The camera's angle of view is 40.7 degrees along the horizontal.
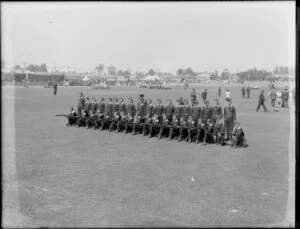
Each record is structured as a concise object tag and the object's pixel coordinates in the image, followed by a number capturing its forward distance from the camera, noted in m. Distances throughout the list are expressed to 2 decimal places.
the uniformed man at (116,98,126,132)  15.24
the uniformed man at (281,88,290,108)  25.23
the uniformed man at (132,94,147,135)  14.76
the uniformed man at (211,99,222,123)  13.67
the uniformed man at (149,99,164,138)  14.13
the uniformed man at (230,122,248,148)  11.92
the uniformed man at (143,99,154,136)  14.36
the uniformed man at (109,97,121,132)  15.37
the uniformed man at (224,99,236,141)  13.21
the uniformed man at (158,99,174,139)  13.81
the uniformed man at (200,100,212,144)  13.48
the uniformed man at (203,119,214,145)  12.65
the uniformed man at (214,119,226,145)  12.50
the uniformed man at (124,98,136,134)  15.03
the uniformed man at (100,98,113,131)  15.70
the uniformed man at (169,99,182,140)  13.52
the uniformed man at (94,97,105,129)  15.95
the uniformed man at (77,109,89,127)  16.52
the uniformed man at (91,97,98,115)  16.29
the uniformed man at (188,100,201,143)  13.05
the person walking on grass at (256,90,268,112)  22.83
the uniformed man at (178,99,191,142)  13.27
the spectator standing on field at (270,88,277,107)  25.52
